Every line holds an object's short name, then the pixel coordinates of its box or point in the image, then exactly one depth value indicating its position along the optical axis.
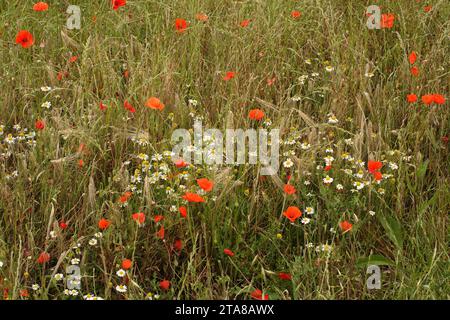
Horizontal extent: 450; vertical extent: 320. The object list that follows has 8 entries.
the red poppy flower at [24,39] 3.12
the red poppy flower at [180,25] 3.22
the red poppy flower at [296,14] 3.46
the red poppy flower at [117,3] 3.24
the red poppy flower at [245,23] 3.36
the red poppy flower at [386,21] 3.39
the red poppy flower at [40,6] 3.37
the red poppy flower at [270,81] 3.12
